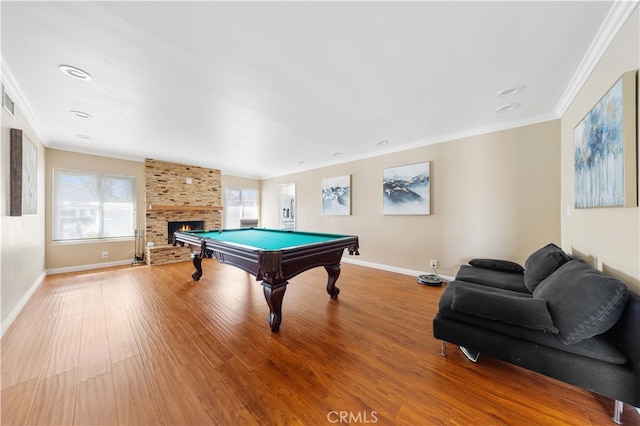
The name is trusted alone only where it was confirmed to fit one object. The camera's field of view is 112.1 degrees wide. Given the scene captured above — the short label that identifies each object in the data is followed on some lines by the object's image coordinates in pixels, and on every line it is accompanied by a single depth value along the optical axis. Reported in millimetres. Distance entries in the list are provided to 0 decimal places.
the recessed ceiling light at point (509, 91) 2283
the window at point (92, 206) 4332
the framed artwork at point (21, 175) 2322
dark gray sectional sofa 1173
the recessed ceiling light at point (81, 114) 2869
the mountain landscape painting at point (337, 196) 5113
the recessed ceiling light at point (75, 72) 1954
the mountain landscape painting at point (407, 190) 3918
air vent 2154
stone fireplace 5191
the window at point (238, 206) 6918
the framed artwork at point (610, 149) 1376
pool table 2076
